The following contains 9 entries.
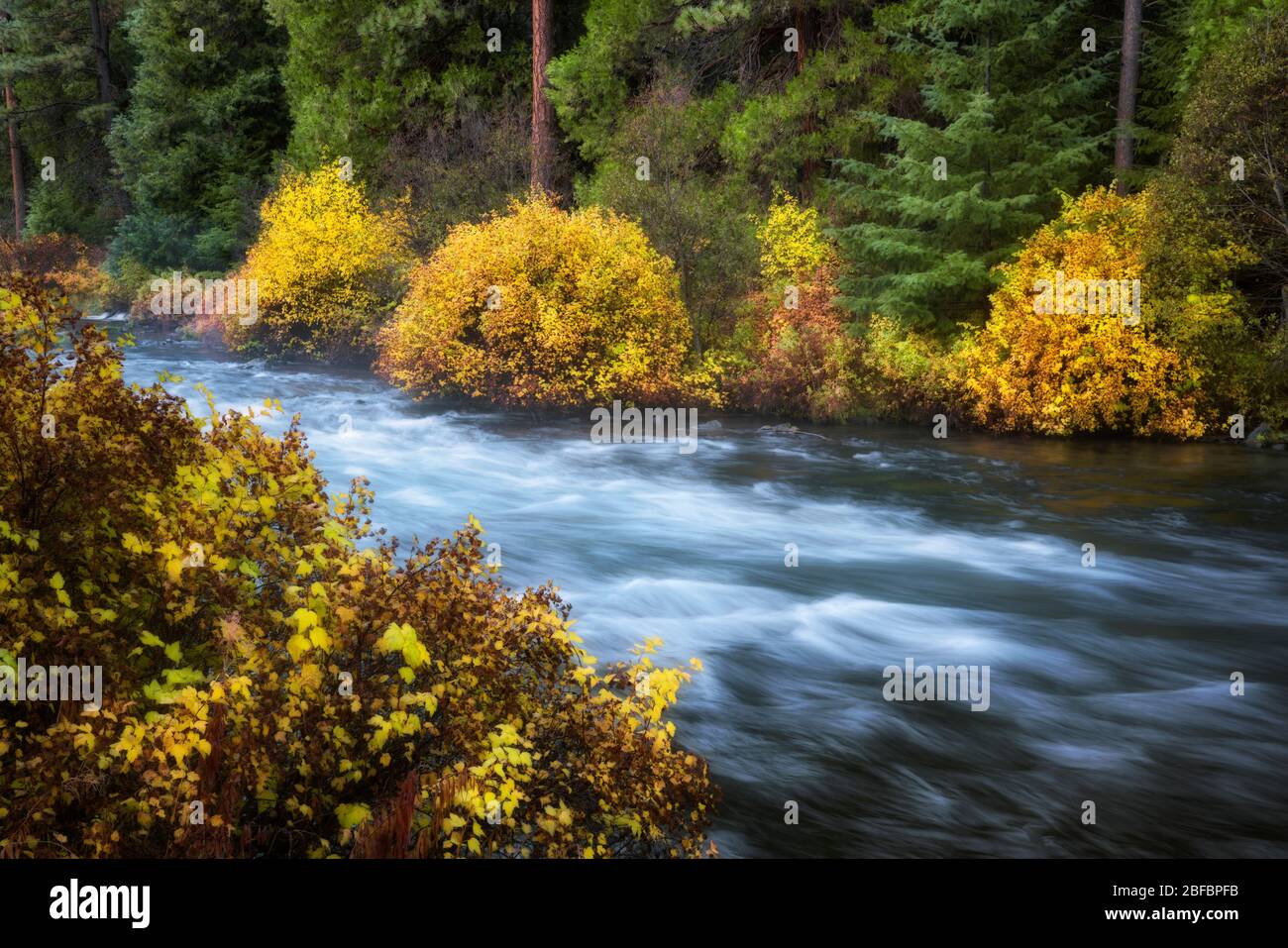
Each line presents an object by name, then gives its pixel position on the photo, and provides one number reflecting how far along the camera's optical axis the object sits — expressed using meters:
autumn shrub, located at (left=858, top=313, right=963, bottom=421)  18.88
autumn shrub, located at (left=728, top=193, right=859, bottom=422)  19.64
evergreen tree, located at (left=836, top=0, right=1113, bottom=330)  19.11
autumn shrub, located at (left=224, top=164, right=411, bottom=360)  26.59
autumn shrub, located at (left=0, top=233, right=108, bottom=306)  40.19
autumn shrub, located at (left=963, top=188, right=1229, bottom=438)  16.94
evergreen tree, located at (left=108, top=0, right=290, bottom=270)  38.50
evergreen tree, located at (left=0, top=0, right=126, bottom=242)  46.03
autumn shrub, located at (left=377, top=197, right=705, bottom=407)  19.58
